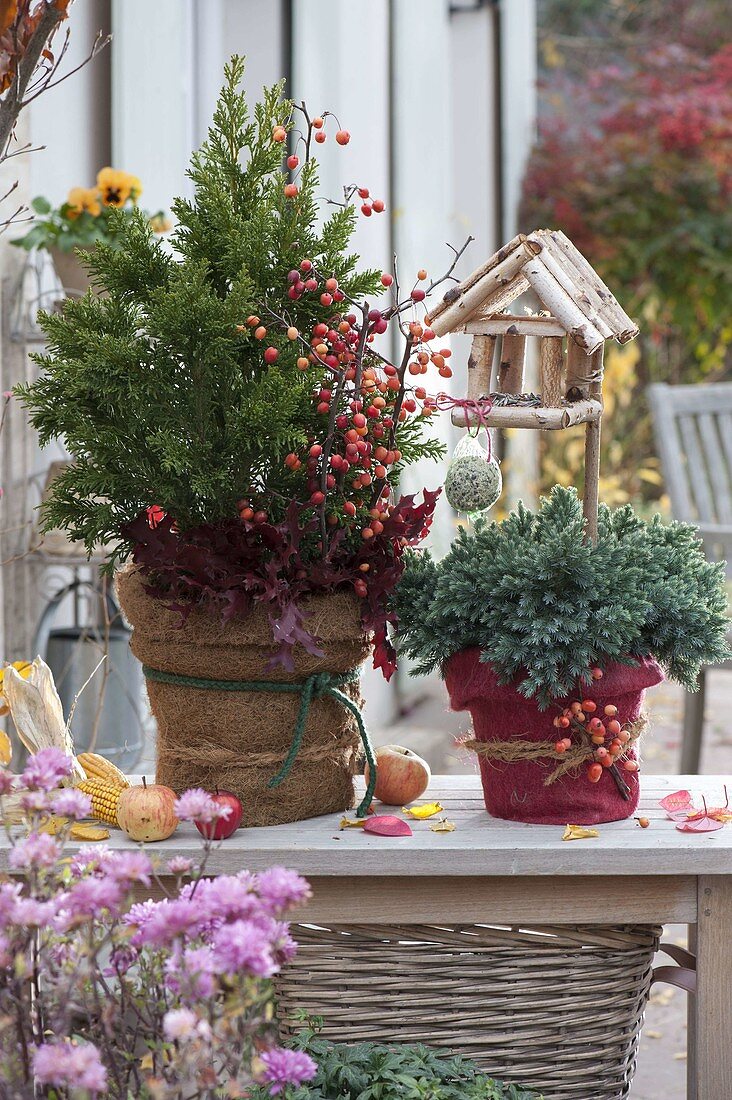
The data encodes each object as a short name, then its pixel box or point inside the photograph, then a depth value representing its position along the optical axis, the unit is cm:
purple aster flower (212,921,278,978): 380
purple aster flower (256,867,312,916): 385
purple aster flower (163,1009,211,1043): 374
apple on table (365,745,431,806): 446
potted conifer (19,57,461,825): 427
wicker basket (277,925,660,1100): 432
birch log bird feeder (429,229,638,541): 436
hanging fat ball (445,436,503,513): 436
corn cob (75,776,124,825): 439
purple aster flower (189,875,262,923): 385
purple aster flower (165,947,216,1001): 380
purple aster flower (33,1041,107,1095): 374
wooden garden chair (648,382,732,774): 707
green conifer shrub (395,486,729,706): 428
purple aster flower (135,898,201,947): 381
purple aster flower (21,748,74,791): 393
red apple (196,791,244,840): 427
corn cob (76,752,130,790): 449
